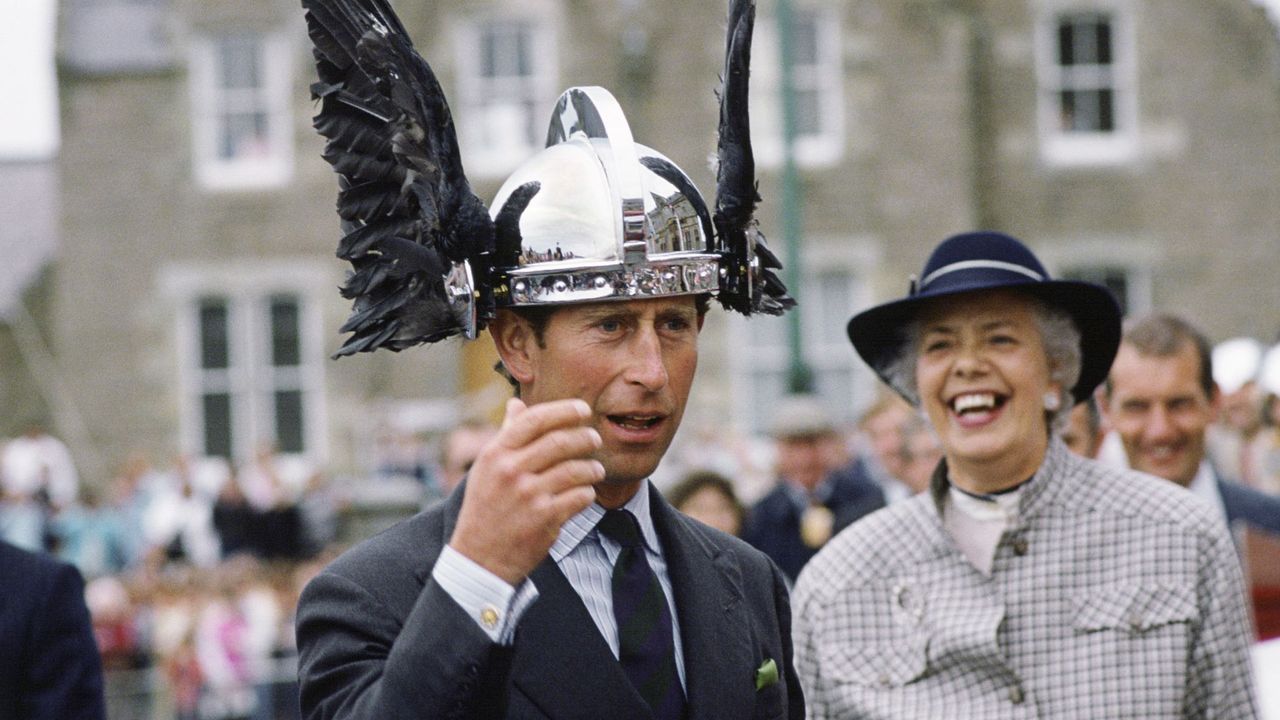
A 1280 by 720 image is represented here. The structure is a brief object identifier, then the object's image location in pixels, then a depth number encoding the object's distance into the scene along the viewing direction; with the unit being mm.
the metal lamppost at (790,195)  14844
